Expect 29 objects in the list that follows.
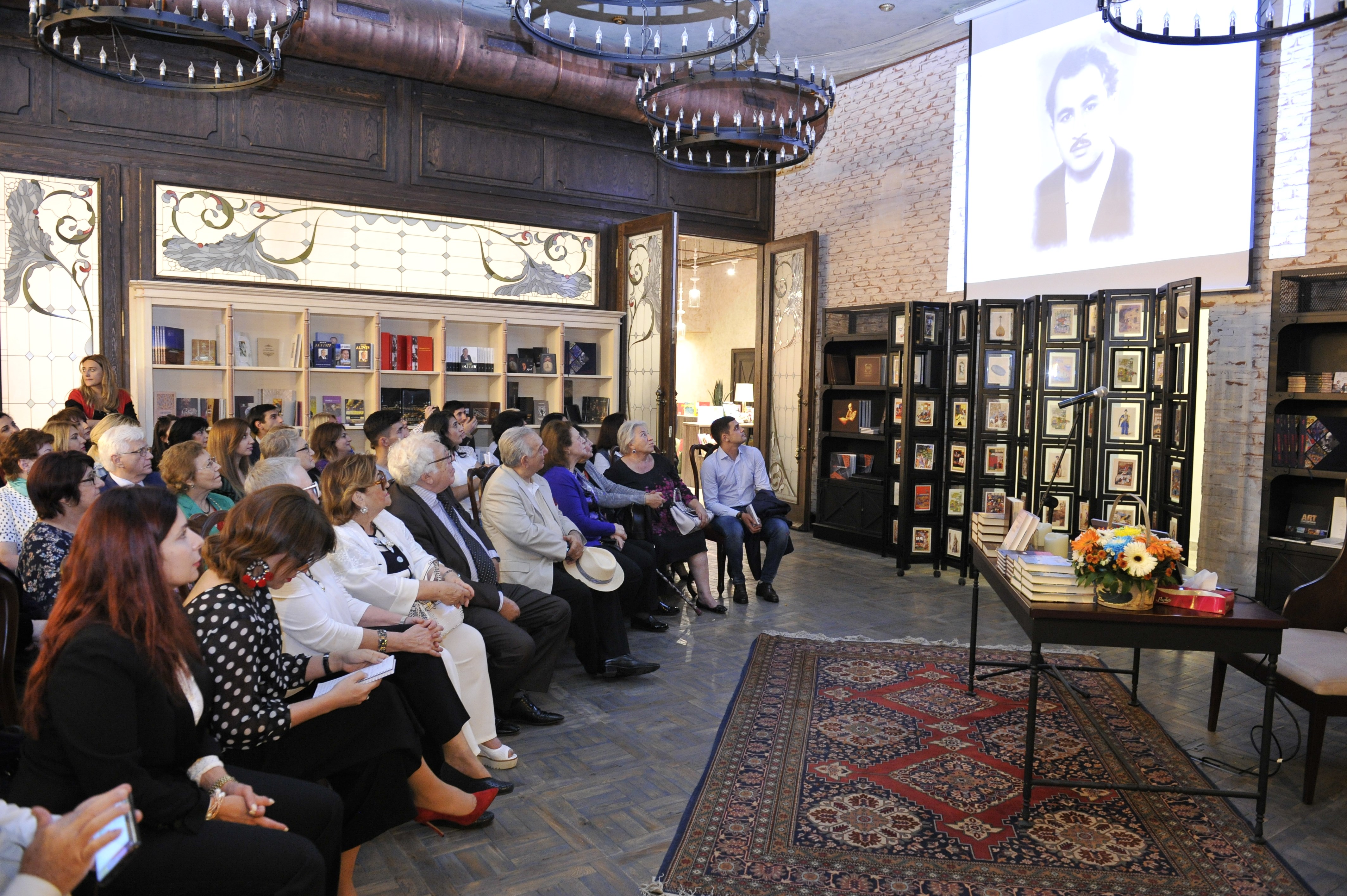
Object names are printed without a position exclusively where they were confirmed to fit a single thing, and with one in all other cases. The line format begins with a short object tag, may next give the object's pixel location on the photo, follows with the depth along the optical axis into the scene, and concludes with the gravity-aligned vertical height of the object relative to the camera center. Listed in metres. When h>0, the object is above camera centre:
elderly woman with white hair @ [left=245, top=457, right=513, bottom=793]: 2.88 -0.81
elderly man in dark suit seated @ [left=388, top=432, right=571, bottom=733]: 4.12 -0.84
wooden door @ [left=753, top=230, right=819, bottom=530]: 10.27 +0.38
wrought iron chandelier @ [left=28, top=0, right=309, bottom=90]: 4.77 +2.30
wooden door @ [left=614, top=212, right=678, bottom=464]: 8.90 +0.82
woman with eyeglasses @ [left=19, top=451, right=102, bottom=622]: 3.27 -0.49
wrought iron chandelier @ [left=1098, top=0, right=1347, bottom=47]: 4.55 +2.01
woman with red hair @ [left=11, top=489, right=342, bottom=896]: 1.87 -0.70
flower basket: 3.38 -0.61
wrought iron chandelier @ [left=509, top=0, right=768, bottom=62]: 5.63 +3.29
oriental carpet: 3.01 -1.56
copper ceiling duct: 7.41 +2.99
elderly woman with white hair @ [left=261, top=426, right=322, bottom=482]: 4.68 -0.28
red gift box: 3.38 -0.73
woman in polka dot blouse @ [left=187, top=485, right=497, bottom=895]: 2.37 -0.86
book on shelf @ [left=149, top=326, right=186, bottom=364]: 7.28 +0.37
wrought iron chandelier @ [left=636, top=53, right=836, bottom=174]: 6.49 +2.39
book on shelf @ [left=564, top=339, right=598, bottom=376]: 9.41 +0.40
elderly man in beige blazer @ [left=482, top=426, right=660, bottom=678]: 4.79 -0.81
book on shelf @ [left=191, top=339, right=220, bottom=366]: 7.53 +0.32
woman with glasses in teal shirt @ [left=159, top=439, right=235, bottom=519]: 4.27 -0.39
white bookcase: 7.29 +0.57
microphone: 5.12 +0.06
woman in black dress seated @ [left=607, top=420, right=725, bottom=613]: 6.41 -0.69
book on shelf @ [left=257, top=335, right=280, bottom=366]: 7.95 +0.36
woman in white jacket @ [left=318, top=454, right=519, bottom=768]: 3.50 -0.73
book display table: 3.29 -0.84
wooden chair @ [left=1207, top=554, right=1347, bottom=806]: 3.56 -1.03
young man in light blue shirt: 6.91 -0.77
